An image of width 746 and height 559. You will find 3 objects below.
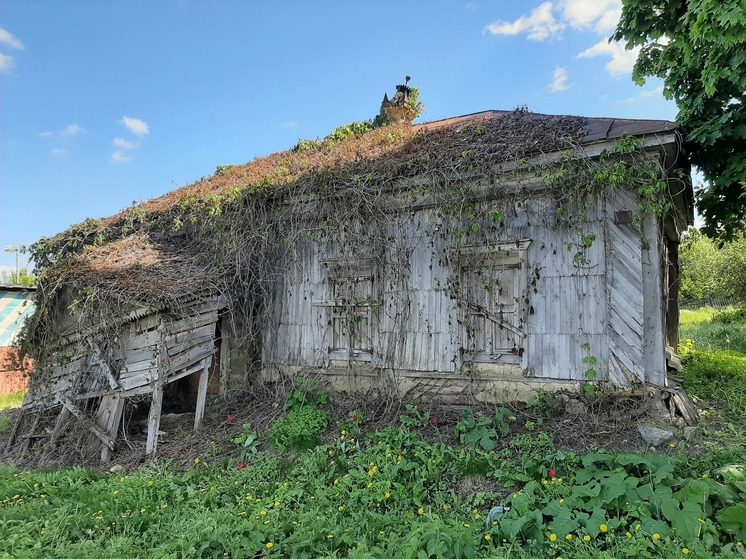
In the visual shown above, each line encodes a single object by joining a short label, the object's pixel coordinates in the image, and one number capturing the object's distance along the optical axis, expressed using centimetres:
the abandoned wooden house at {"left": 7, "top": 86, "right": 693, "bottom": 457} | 577
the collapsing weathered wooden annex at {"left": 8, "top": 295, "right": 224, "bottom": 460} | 662
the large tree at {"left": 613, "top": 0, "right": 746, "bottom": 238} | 525
